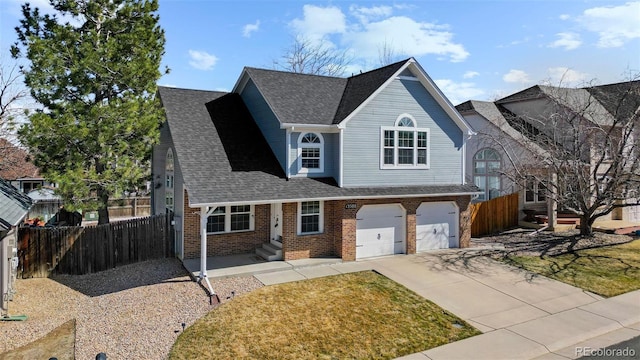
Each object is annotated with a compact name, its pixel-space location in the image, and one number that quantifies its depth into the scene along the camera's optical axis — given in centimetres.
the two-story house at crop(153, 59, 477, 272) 1511
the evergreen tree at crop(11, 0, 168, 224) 1478
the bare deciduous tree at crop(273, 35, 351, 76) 3884
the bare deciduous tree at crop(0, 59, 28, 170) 1557
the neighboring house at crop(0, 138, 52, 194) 2133
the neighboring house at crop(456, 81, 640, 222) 2361
